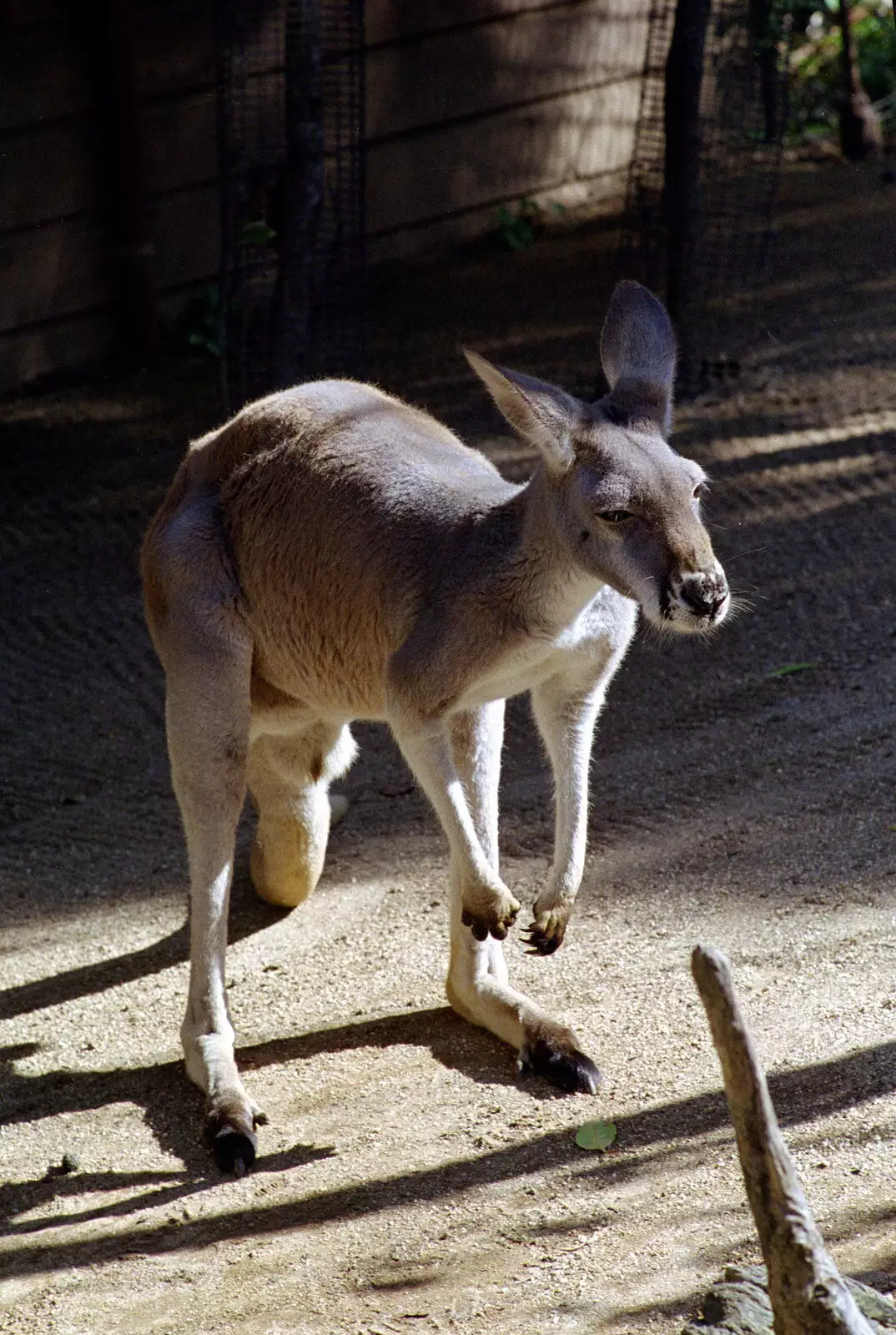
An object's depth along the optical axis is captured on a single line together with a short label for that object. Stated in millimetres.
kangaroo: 6703
